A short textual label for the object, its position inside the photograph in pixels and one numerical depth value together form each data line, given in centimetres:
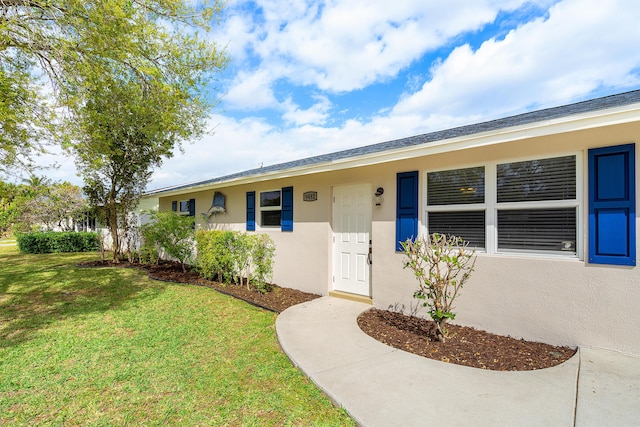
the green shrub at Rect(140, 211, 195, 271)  862
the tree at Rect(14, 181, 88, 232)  1662
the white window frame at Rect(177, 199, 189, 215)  1074
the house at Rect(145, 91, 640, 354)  320
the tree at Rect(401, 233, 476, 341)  372
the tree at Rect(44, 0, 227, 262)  521
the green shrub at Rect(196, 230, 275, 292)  661
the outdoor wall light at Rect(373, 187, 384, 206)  521
